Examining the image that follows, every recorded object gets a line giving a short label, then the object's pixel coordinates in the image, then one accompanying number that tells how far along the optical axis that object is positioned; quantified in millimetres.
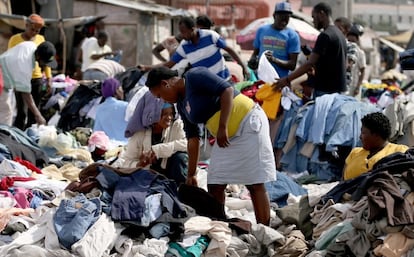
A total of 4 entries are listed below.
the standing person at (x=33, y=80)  10430
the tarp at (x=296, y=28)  17391
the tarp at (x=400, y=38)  40906
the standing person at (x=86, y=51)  14624
